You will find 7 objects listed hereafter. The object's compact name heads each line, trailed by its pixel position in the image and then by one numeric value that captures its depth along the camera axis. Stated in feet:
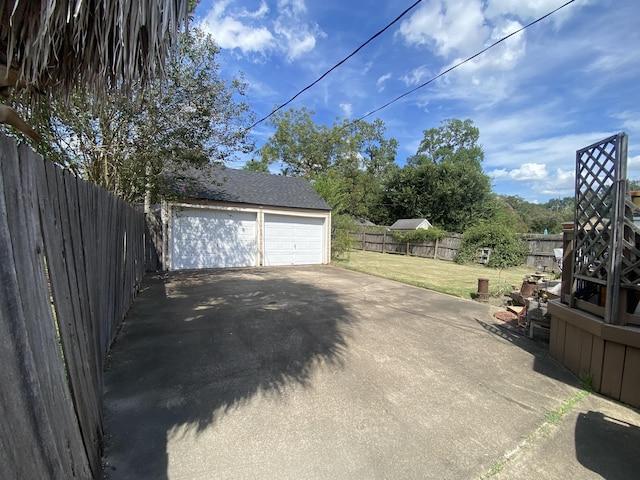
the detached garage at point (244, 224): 35.81
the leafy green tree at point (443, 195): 102.01
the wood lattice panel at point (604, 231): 10.46
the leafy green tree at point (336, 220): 50.52
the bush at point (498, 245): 48.88
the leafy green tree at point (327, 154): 106.93
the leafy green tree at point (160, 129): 19.57
